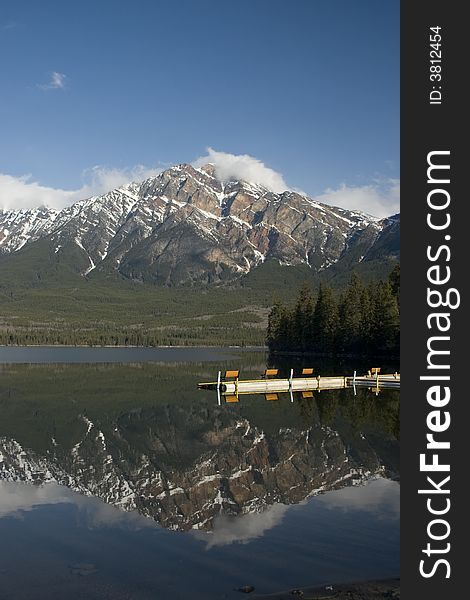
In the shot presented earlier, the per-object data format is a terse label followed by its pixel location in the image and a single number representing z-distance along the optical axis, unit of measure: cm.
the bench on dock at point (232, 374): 6456
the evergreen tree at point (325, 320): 11819
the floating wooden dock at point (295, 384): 6387
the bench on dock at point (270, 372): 6606
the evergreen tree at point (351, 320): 10956
